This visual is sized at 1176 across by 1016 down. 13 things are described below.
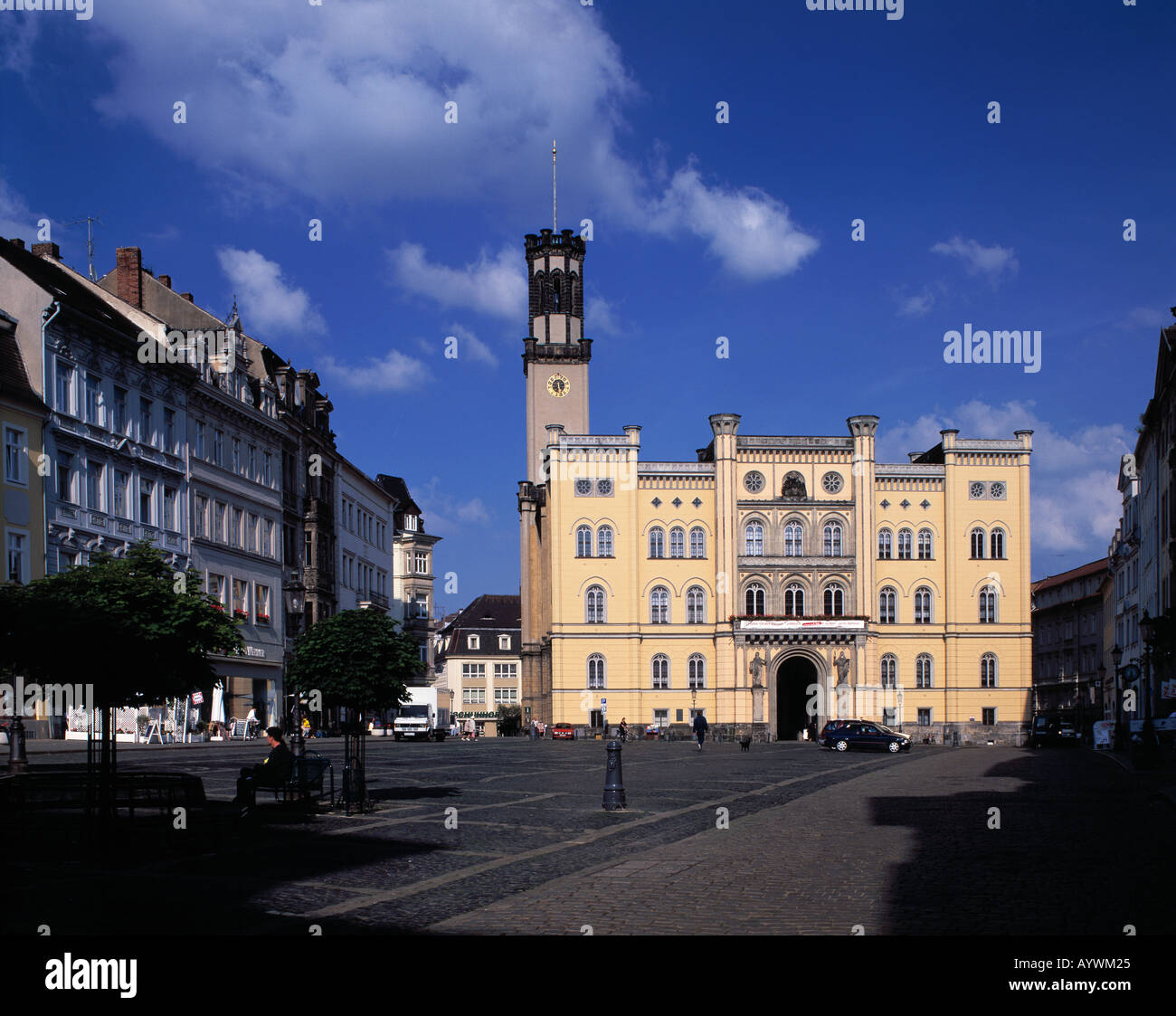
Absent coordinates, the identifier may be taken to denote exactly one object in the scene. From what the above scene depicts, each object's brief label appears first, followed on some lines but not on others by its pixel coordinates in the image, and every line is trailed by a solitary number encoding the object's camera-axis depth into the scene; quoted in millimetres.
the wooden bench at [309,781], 18469
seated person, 17312
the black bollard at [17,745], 24681
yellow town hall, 79562
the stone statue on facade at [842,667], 79562
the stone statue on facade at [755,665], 79312
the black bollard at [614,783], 20172
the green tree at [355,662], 20391
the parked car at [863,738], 55250
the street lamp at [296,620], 23875
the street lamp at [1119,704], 49091
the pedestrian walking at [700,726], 53375
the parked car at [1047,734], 60125
